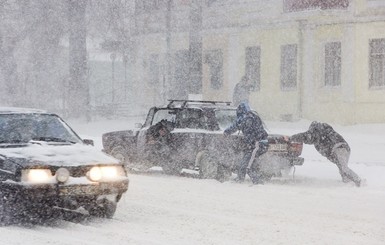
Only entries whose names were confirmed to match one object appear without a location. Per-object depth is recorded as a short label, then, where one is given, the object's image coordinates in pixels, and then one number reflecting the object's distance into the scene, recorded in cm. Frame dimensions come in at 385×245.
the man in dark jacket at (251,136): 1555
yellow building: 3195
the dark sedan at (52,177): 973
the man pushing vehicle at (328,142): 1551
